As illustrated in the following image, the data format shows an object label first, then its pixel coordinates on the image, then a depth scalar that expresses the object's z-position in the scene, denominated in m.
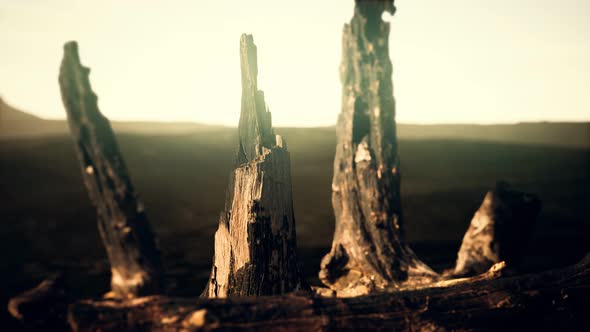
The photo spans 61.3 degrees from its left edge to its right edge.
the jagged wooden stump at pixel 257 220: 4.29
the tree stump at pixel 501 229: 6.80
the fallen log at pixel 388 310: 2.71
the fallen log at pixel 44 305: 2.59
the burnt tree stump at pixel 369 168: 6.75
